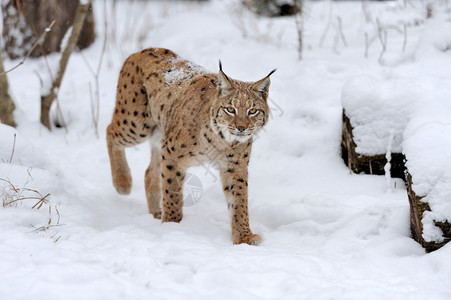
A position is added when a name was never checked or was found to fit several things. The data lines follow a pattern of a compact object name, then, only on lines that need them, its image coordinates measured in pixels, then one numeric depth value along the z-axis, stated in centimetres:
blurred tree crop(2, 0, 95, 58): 1434
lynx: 743
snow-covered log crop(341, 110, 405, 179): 879
